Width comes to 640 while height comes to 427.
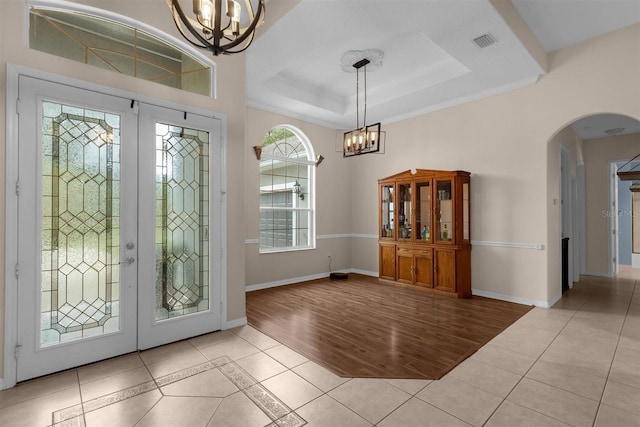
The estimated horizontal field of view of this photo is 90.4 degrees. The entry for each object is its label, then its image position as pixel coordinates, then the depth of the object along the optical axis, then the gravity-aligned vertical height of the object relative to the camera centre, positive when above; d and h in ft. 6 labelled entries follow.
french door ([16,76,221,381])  8.46 -0.24
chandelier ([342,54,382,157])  14.84 +3.77
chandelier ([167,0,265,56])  5.62 +3.70
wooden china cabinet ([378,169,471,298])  16.83 -0.75
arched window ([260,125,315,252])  19.35 +1.73
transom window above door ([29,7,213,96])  8.89 +5.32
